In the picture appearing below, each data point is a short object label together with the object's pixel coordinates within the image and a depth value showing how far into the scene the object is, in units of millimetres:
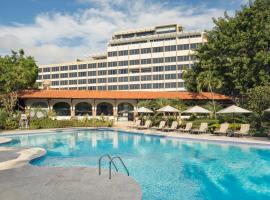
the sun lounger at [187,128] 17598
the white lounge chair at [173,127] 18583
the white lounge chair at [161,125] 19311
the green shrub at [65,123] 20591
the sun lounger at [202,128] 16783
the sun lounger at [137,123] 21654
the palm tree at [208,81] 21545
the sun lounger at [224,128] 15445
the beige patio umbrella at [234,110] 15713
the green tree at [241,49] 19458
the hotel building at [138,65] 48839
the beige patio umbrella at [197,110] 18306
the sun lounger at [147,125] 20400
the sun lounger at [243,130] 14570
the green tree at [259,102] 15000
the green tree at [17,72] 22825
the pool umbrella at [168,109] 19433
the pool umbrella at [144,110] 21301
